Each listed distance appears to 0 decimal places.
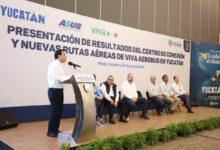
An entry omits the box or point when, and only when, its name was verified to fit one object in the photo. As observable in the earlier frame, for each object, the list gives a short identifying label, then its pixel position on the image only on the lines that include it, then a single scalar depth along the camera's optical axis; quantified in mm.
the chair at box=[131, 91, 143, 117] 6836
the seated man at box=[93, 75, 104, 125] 5856
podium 4012
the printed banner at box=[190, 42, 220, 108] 9648
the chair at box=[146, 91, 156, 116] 7366
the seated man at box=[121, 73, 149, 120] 6254
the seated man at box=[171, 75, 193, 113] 7824
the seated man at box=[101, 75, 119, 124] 5855
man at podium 4336
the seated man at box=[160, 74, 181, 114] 7516
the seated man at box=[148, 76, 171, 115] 7207
